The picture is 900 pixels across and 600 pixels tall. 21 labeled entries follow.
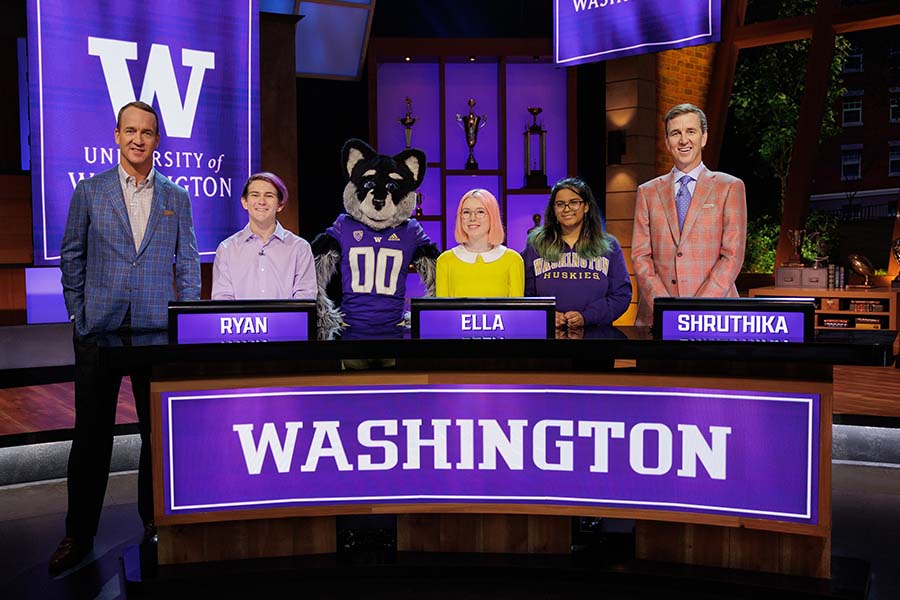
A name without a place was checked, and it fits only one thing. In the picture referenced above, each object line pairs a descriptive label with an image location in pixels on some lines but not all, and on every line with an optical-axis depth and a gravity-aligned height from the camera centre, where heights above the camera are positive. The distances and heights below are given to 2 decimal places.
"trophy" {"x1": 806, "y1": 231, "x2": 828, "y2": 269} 7.19 +0.15
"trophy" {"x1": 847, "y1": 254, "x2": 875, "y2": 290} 6.93 +0.00
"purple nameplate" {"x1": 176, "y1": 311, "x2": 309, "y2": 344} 2.49 -0.16
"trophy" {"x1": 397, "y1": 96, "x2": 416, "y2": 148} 7.34 +1.30
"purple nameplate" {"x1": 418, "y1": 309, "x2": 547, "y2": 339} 2.52 -0.16
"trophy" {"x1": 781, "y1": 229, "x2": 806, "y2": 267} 7.38 +0.20
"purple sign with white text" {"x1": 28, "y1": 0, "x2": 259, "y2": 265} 4.53 +1.03
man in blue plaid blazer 2.77 -0.02
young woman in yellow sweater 3.05 +0.04
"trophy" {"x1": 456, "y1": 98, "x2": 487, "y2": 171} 7.55 +1.29
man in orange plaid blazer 3.11 +0.15
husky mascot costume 3.10 +0.10
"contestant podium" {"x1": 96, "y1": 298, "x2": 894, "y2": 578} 2.47 -0.53
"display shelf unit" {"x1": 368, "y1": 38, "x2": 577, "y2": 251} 7.68 +1.38
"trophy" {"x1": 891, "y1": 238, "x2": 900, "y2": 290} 6.65 +0.10
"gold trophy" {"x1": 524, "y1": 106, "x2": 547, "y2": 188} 7.52 +1.02
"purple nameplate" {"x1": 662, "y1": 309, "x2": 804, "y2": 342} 2.38 -0.17
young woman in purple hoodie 3.09 +0.03
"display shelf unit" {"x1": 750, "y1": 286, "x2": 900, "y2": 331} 6.61 -0.33
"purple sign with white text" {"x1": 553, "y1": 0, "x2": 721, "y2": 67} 5.02 +1.54
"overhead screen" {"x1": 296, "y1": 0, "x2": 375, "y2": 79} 6.27 +1.82
